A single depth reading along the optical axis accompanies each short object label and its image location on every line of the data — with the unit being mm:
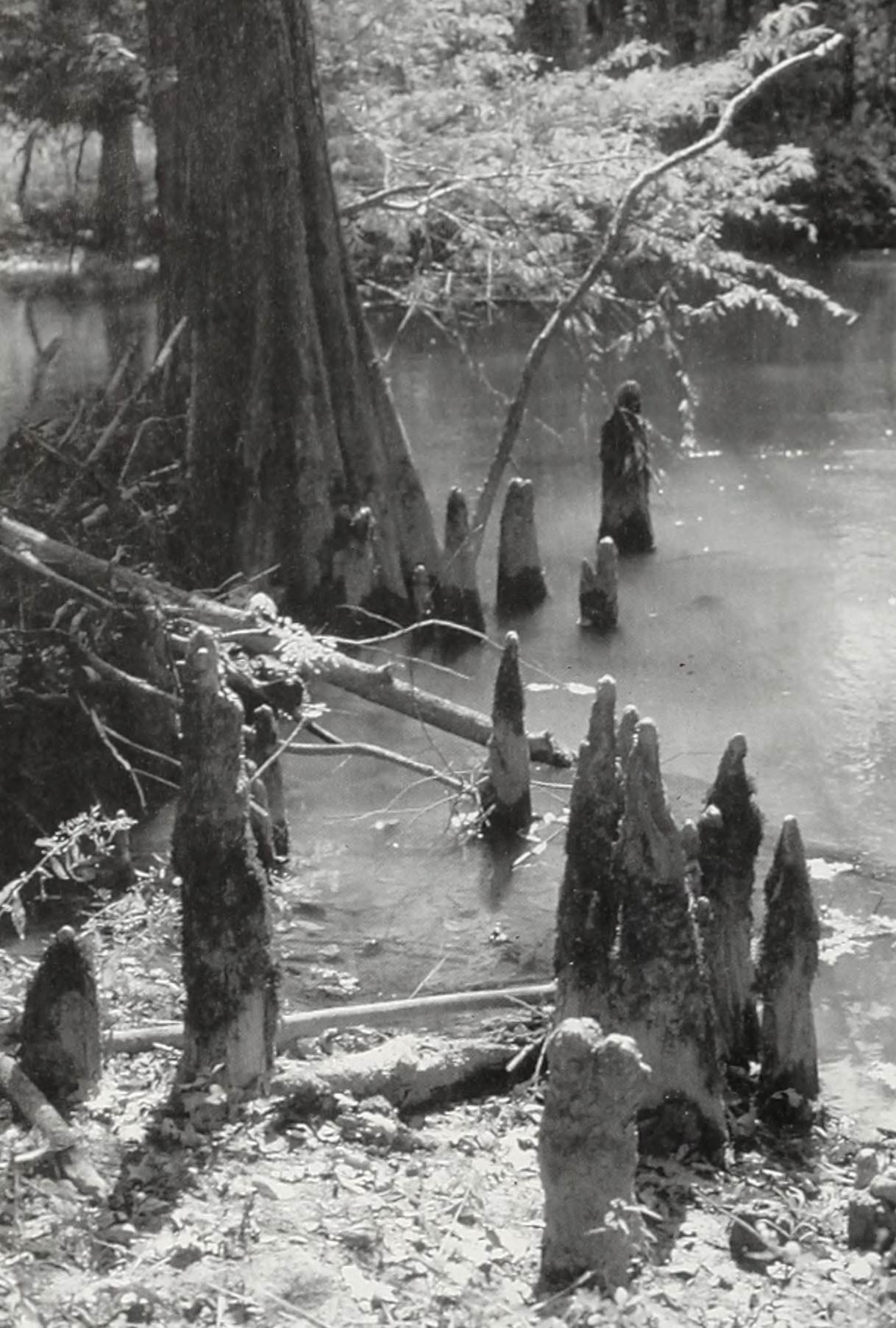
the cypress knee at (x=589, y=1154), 10102
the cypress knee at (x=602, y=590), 26437
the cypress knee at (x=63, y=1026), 12016
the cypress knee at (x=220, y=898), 12117
